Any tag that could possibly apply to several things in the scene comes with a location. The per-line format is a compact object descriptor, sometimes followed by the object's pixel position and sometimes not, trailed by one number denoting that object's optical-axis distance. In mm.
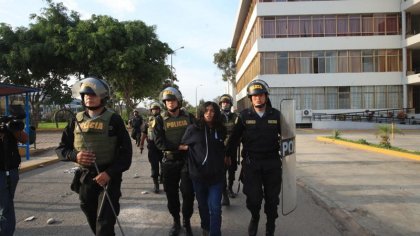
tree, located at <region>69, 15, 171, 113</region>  32344
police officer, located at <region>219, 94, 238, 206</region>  7562
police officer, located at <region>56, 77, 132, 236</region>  3912
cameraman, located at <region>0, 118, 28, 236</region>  4484
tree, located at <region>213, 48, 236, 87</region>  73438
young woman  4770
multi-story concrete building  38188
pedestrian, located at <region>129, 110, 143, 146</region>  15255
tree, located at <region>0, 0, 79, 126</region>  32719
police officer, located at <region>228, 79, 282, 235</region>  5059
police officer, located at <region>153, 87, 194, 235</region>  5338
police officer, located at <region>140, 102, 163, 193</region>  8258
